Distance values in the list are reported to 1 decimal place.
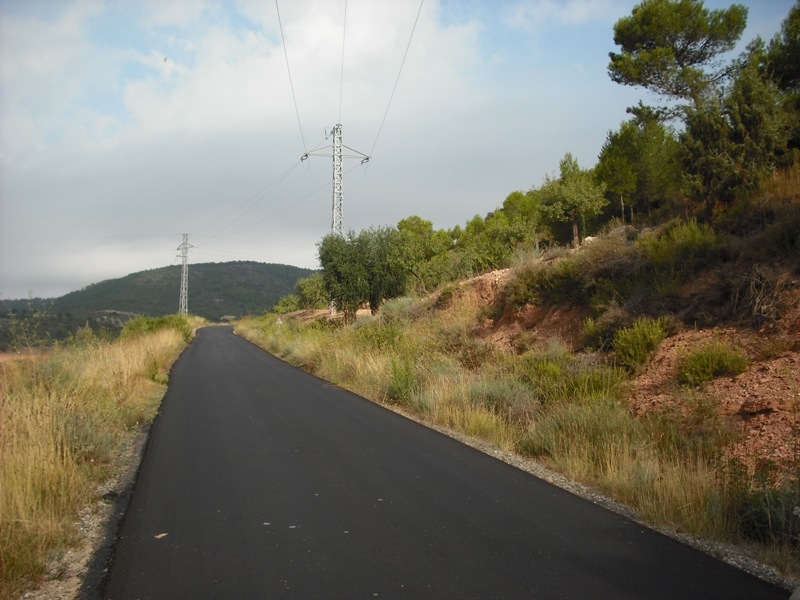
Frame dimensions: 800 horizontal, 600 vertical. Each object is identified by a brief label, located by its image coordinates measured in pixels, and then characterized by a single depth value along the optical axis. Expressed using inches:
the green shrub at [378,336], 776.9
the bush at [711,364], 396.8
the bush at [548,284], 677.3
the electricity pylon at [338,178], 1492.4
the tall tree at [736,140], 634.8
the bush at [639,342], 470.3
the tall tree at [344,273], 1347.2
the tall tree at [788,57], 919.0
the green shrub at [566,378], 427.2
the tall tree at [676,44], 1165.1
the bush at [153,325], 1501.0
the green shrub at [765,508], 209.0
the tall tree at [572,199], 1242.0
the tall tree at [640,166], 1278.3
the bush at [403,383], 544.1
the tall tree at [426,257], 1413.6
